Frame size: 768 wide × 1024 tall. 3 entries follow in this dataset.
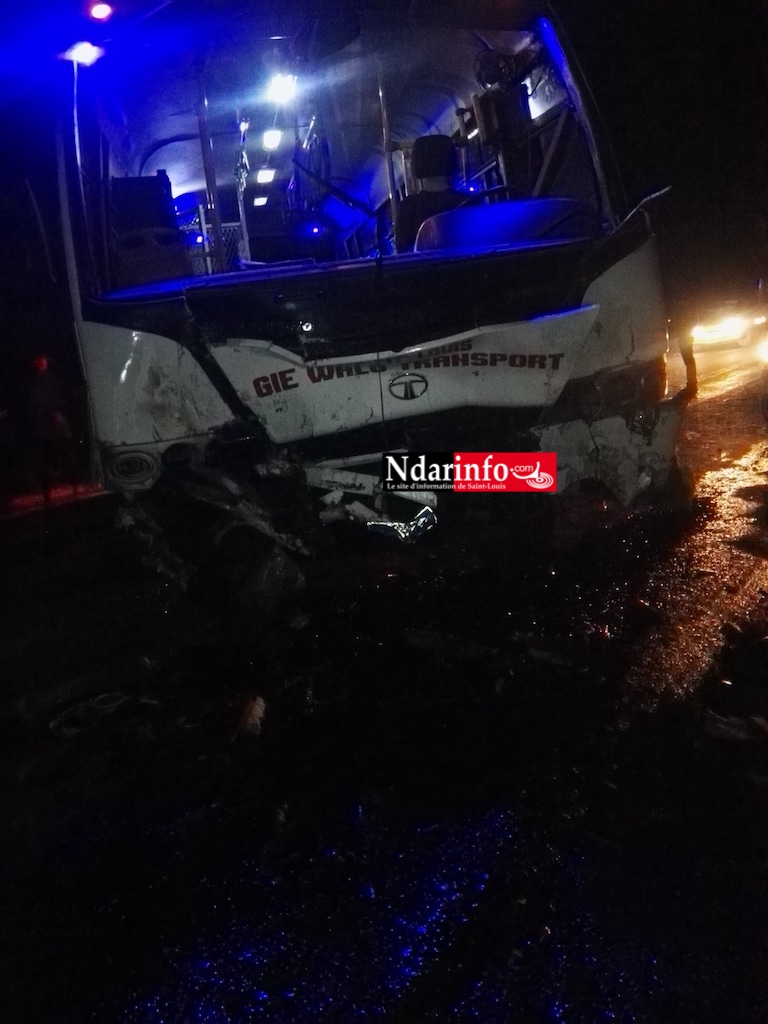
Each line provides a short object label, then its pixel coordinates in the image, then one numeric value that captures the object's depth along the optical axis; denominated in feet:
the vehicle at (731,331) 24.89
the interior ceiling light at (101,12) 11.35
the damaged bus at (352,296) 11.17
